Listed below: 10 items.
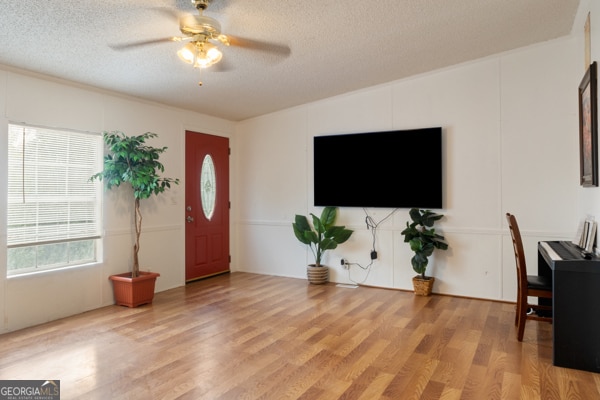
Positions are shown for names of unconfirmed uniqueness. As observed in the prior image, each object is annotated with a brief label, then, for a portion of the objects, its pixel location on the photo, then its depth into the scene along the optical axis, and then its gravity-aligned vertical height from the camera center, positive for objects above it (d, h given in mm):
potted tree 4156 +309
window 3582 +70
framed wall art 3044 +642
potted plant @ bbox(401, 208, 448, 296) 4492 -427
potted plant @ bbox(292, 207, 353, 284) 5195 -400
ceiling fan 2773 +1237
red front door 5438 +8
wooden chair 3111 -668
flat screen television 4707 +460
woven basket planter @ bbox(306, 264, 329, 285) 5293 -933
